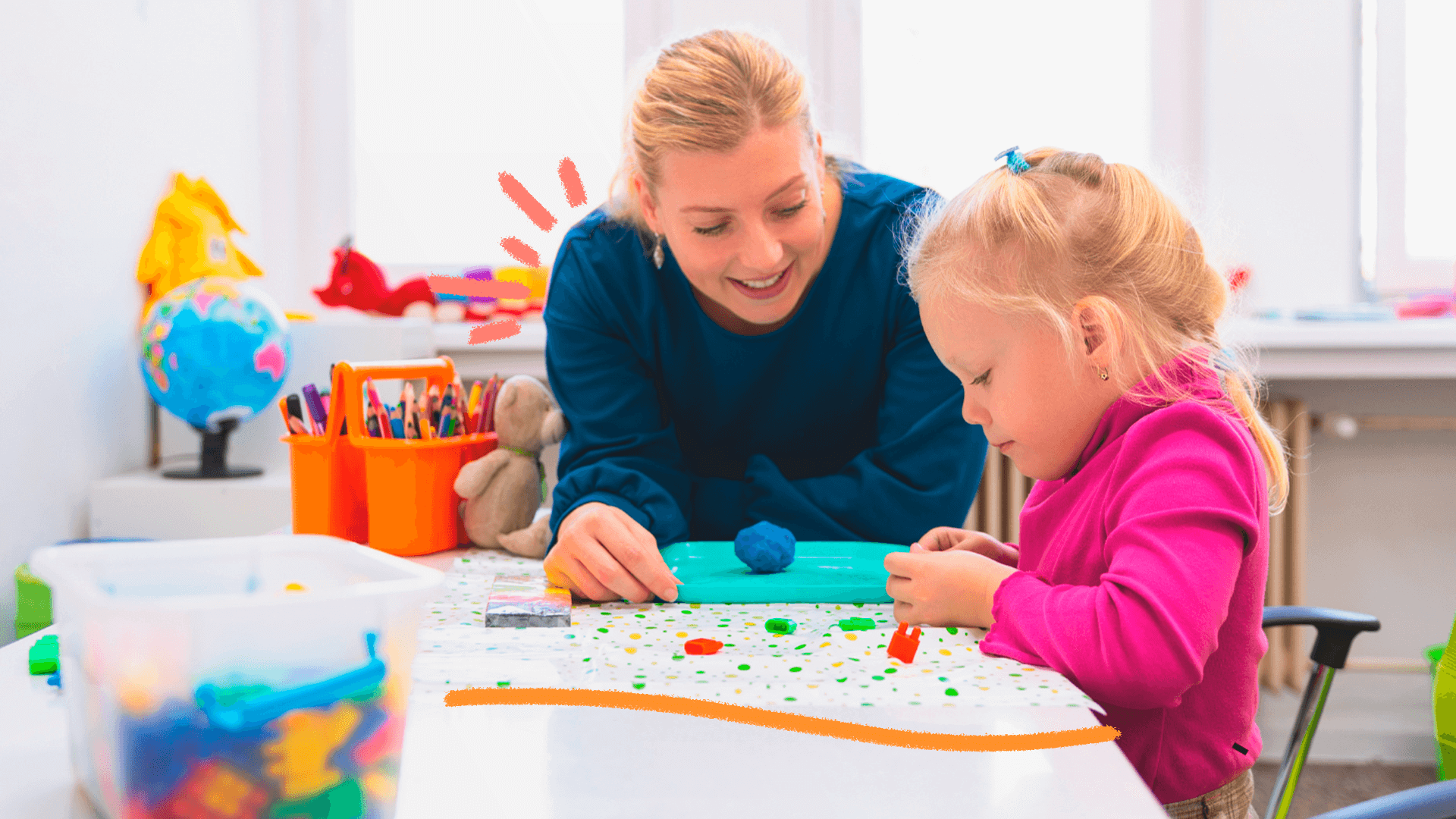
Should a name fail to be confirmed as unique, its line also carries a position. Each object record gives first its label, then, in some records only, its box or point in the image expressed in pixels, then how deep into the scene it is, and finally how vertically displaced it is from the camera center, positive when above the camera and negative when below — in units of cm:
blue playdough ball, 84 -12
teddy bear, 100 -7
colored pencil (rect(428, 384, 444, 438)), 108 -1
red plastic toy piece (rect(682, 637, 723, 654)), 65 -16
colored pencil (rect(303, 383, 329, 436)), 105 -1
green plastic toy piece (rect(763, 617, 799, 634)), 71 -16
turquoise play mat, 80 -14
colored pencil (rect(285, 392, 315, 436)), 106 -1
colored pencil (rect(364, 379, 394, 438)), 103 -1
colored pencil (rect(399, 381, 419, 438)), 104 -1
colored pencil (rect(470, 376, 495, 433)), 111 -2
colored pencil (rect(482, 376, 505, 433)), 111 -1
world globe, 142 +7
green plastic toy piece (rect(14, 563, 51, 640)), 113 -22
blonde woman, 93 +6
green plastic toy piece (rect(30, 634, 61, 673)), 62 -15
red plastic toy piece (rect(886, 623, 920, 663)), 64 -15
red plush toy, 195 +20
